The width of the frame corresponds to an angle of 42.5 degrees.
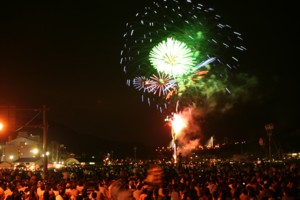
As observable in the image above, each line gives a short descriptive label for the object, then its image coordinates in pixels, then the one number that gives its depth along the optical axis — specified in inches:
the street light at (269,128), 1042.3
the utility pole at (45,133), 957.2
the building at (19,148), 3725.4
